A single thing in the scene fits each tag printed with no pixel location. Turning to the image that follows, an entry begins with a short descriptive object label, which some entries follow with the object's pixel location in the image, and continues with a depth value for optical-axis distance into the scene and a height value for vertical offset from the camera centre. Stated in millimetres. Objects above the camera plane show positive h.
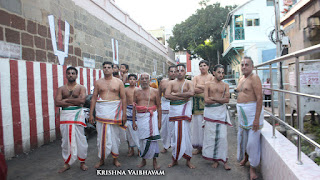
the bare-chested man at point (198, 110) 4973 -540
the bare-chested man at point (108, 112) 4188 -466
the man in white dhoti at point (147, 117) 4027 -540
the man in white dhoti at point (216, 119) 4117 -623
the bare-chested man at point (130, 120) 4891 -713
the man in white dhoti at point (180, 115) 4098 -527
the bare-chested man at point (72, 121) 4031 -566
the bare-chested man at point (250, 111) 3574 -433
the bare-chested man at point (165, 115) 5167 -684
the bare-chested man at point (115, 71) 6133 +359
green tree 29750 +6474
